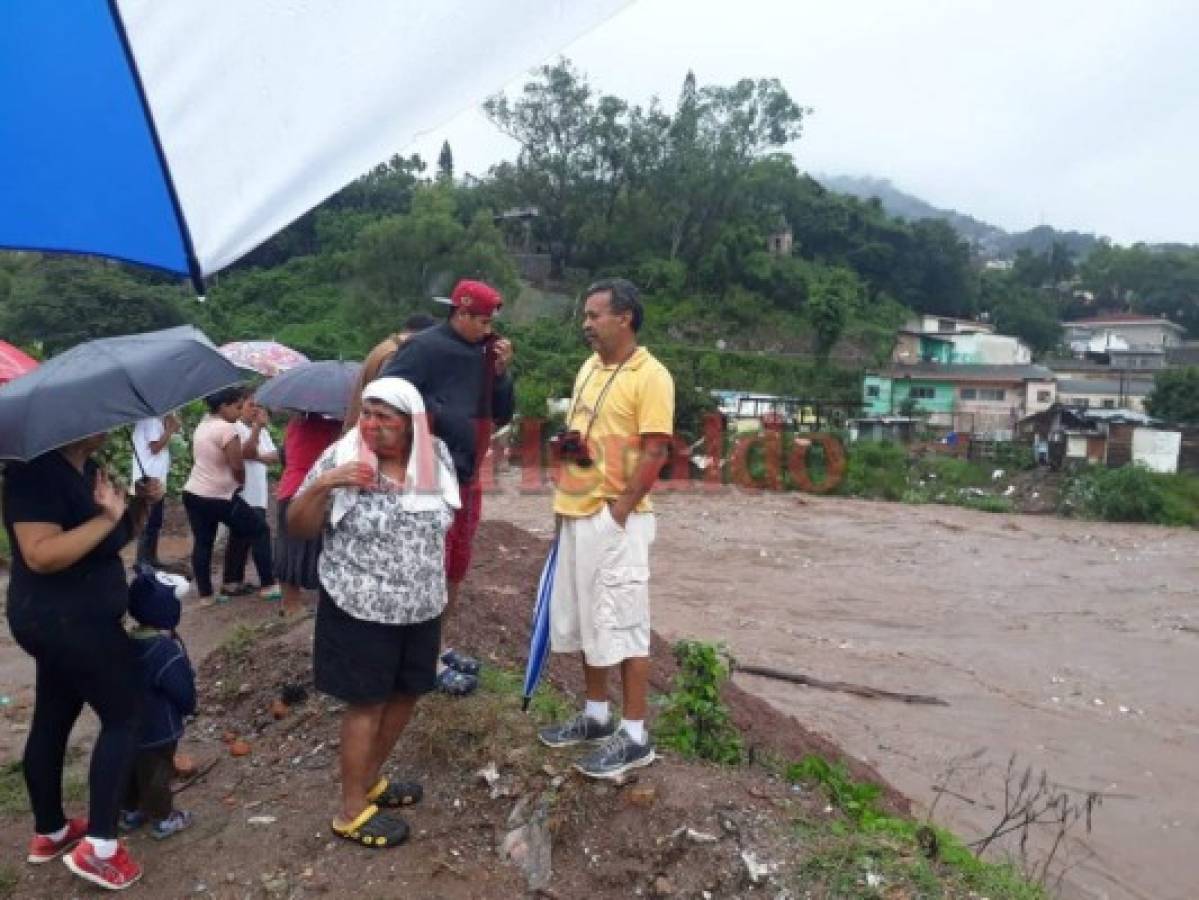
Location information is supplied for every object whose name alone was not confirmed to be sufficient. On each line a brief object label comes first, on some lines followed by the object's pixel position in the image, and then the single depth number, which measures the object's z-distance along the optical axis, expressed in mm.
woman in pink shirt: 5371
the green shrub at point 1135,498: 20109
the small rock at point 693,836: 2701
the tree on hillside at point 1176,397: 29250
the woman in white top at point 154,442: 5551
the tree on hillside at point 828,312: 34844
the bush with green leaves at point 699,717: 3322
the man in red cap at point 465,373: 3176
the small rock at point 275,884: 2607
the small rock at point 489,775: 3041
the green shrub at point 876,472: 21062
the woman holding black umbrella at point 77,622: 2389
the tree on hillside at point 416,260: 27891
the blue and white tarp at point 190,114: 1071
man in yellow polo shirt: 2838
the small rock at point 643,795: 2855
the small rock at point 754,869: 2607
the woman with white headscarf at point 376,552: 2500
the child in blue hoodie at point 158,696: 2789
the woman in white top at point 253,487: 5434
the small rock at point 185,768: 3365
